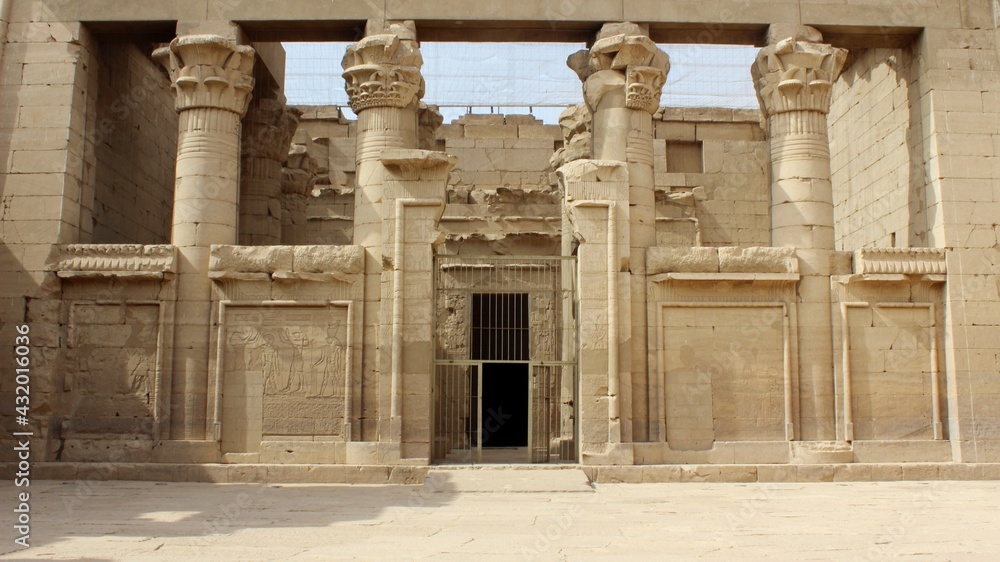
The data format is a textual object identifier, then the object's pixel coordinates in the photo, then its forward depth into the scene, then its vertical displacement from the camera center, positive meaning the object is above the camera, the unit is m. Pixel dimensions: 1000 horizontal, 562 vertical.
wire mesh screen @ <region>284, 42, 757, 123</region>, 20.12 +6.32
